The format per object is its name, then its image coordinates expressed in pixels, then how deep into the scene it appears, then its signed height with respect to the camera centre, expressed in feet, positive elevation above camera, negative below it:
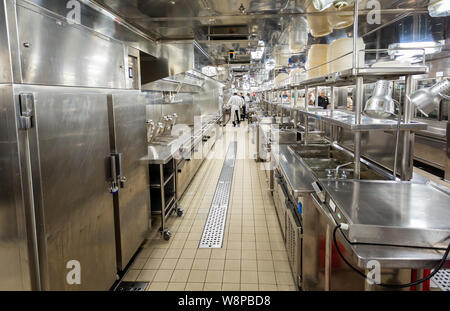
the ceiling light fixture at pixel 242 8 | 9.86 +3.08
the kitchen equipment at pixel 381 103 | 5.86 +0.09
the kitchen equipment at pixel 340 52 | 8.01 +1.45
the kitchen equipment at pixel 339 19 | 8.21 +2.30
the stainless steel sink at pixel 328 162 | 8.67 -1.74
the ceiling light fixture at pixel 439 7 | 6.37 +1.98
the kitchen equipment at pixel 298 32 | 12.04 +2.87
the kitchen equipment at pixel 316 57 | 10.81 +1.71
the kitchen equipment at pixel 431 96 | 5.19 +0.18
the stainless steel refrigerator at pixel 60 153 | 4.79 -0.73
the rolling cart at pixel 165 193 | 11.16 -3.13
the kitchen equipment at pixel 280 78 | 20.54 +2.02
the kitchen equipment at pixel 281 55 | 17.82 +3.19
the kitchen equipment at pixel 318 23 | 9.17 +2.42
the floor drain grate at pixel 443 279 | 6.99 -3.83
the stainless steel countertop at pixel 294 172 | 7.46 -1.76
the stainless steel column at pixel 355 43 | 6.28 +1.24
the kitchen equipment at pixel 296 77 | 13.12 +1.37
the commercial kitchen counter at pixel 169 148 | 10.78 -1.48
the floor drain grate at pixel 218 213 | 11.18 -4.31
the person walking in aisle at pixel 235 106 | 46.77 +0.59
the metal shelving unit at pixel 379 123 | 6.29 +0.05
